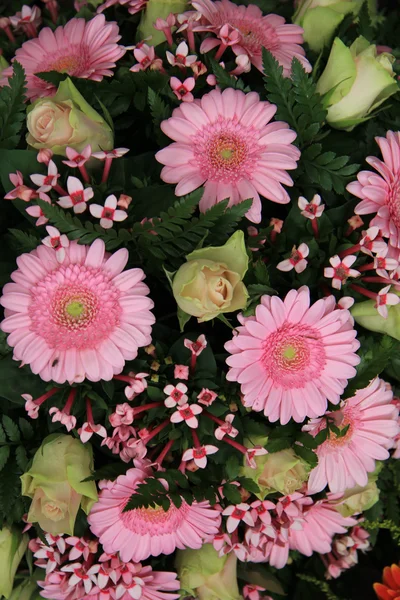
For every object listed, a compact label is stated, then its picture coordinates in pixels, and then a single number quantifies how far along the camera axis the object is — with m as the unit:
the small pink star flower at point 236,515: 0.69
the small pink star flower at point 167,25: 0.68
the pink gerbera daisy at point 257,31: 0.70
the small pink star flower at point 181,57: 0.66
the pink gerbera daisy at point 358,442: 0.72
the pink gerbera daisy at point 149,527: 0.68
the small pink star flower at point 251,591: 0.83
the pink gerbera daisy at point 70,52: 0.69
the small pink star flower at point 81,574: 0.71
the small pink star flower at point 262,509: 0.70
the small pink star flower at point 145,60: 0.67
